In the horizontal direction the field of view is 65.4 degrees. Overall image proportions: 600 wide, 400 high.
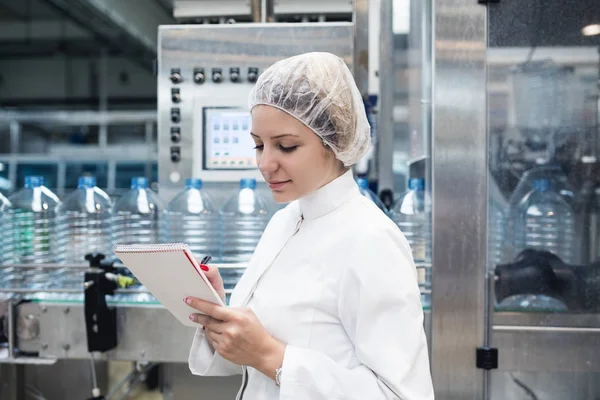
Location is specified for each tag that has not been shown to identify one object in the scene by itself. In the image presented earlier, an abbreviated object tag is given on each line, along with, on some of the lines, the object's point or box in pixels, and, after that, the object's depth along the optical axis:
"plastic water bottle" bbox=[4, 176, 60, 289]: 2.09
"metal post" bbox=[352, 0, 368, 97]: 2.26
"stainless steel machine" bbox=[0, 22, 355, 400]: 2.18
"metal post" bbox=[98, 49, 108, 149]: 7.05
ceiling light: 1.68
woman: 0.84
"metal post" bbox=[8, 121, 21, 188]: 6.05
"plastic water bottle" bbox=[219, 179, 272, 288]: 2.27
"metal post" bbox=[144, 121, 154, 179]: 6.61
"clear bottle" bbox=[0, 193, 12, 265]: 2.19
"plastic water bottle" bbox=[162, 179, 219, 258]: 2.30
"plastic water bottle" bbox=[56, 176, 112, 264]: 2.18
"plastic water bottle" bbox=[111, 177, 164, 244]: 2.36
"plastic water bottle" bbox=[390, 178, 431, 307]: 2.03
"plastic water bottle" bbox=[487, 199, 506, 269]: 1.67
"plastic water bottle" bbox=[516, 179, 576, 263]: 1.74
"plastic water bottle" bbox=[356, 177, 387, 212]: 1.94
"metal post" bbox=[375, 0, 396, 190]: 2.43
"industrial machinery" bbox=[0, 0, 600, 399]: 1.62
